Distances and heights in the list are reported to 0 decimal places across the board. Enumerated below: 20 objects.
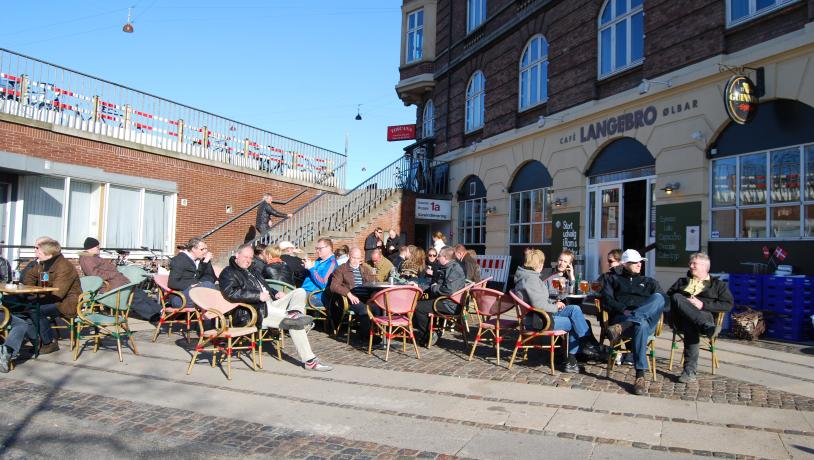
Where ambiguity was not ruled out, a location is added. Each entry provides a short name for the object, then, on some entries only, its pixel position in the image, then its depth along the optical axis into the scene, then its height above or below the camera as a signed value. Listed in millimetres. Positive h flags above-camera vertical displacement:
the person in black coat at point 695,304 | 5770 -518
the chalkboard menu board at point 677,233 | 10322 +427
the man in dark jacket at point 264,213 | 16484 +895
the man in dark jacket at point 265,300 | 6242 -681
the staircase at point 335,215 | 16250 +919
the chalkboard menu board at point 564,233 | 13523 +471
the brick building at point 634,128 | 9086 +2710
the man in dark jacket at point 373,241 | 15562 +136
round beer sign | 8945 +2616
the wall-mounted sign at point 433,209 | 19180 +1370
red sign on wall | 24750 +5209
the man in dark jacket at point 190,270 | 8117 -451
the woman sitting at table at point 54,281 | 6613 -546
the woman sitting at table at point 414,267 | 9547 -346
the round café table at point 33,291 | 6082 -617
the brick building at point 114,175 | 12852 +1780
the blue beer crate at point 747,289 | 8625 -517
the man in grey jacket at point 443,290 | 7504 -574
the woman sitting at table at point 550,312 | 6266 -701
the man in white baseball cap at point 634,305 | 5645 -560
